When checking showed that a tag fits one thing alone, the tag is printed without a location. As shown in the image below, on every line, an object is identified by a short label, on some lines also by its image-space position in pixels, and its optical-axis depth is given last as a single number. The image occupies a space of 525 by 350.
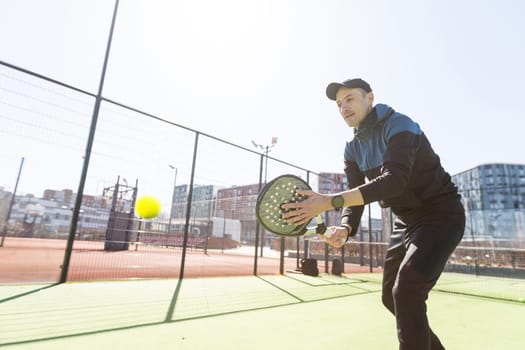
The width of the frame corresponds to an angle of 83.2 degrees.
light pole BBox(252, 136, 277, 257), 25.37
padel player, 1.68
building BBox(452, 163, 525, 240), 75.69
